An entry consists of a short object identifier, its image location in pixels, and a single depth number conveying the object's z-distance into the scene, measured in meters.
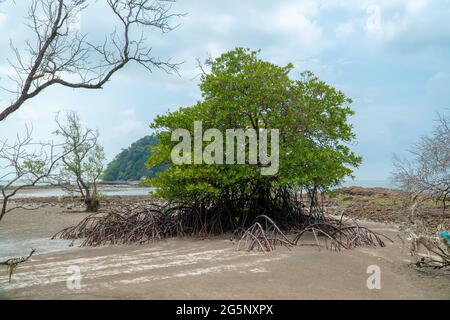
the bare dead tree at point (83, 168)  20.55
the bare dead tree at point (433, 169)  11.77
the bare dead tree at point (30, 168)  7.07
